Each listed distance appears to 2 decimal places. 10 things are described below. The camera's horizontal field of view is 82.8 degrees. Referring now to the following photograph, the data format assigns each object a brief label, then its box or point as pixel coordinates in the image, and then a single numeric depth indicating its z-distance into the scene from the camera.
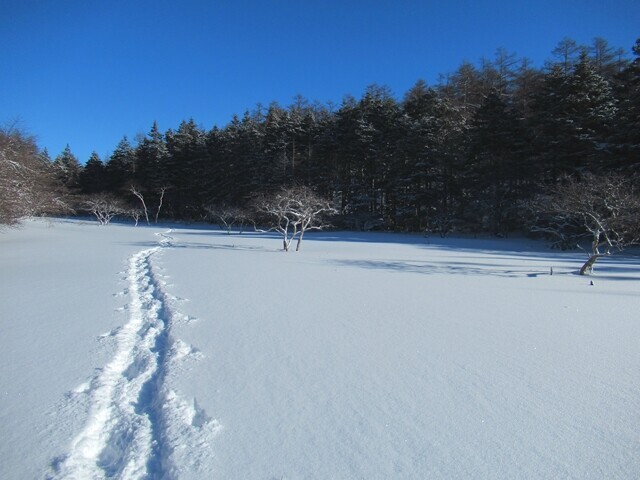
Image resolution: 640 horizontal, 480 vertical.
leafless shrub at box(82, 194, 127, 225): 44.16
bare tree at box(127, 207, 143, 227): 46.12
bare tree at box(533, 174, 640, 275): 11.63
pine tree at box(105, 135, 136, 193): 57.28
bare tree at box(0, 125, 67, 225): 15.06
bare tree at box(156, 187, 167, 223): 48.90
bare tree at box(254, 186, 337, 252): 18.27
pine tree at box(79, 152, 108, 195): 61.16
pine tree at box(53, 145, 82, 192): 62.59
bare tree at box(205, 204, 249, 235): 34.90
